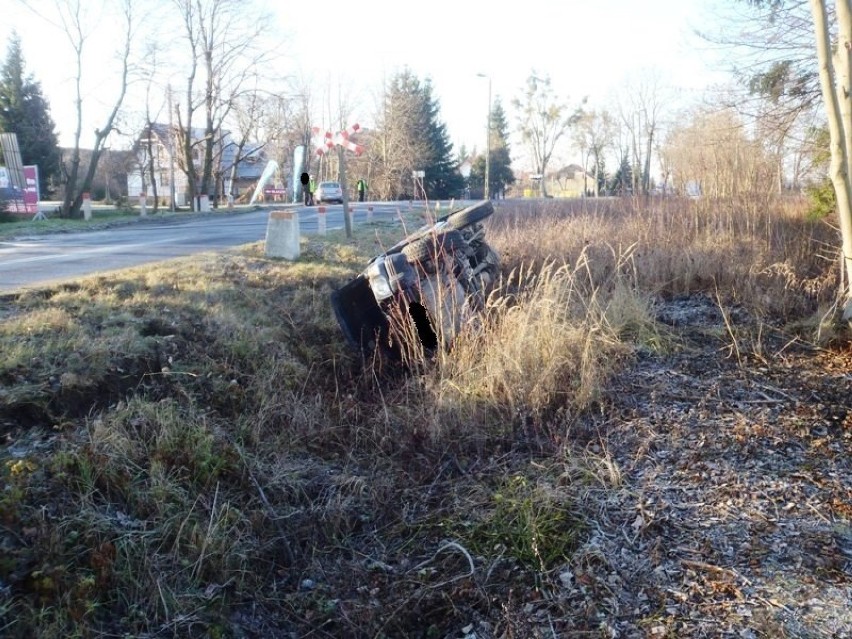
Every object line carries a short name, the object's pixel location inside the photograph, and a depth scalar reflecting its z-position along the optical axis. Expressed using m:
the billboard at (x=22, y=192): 24.11
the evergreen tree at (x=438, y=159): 45.41
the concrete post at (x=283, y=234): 9.23
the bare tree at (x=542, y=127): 60.31
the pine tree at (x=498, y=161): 55.34
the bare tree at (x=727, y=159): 10.88
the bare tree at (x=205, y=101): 32.09
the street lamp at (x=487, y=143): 34.50
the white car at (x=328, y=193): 34.75
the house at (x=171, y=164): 37.81
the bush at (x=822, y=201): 10.41
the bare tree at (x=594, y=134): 53.65
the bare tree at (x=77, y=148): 25.44
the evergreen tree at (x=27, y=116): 34.88
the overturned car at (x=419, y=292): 5.92
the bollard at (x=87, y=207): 23.29
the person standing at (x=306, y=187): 27.00
